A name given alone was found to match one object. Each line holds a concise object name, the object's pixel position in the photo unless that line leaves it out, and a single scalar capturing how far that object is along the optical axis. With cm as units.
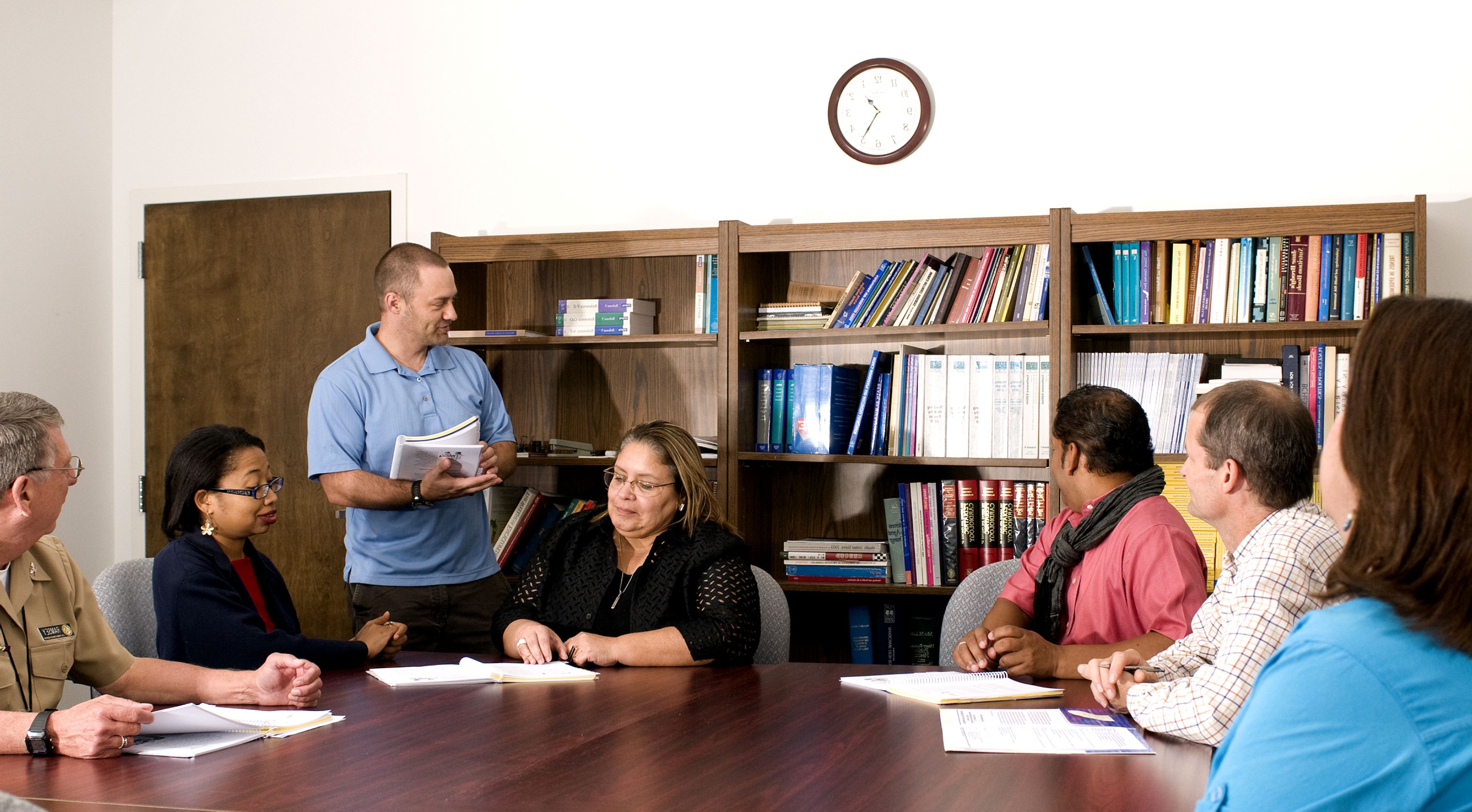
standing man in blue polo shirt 328
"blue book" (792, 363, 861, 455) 383
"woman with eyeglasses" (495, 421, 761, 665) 252
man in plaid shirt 162
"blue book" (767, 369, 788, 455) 393
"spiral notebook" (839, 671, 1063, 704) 200
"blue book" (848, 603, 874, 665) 391
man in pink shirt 221
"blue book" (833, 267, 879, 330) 384
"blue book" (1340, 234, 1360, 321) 340
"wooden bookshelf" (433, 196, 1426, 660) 354
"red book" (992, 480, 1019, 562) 373
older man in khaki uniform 166
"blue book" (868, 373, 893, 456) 385
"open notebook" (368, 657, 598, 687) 221
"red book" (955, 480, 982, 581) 376
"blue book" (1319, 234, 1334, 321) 342
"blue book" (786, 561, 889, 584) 382
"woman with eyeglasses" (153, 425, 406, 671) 228
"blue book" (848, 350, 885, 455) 383
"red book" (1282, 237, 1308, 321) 344
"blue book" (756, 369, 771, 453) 395
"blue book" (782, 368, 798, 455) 390
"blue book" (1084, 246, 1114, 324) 361
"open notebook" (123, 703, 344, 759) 170
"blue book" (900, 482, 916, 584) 383
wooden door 443
